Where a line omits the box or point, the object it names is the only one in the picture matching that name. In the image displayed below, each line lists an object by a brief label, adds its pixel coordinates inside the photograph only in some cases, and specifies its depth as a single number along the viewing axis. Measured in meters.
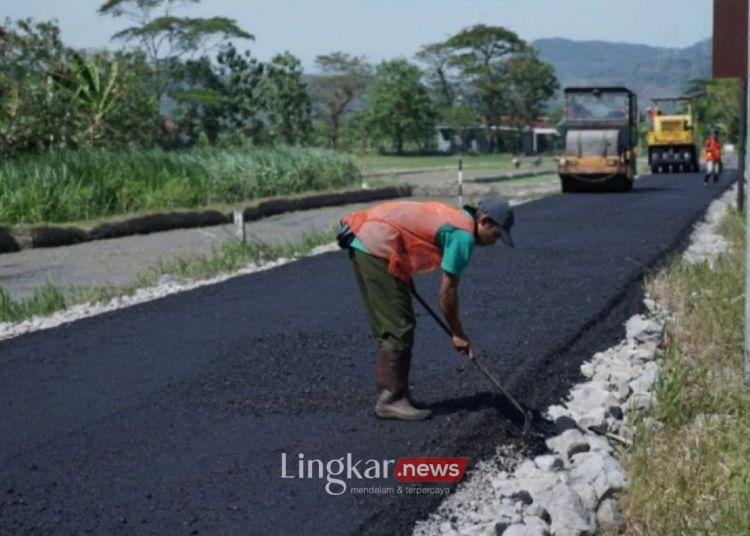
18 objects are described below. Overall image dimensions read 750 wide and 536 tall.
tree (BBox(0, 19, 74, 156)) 24.28
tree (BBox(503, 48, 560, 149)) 93.44
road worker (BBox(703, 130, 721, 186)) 34.41
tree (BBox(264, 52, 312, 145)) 48.82
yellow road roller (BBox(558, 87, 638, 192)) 32.06
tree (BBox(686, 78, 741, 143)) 74.62
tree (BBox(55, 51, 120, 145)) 28.39
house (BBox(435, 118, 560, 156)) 93.81
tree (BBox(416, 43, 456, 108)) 96.62
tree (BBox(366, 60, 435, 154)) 86.56
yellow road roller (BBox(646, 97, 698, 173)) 46.09
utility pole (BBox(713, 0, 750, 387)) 9.24
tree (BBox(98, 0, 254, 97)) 57.03
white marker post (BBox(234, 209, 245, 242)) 16.47
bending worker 6.55
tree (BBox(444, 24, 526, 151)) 91.69
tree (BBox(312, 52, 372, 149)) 99.31
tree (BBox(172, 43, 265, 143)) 46.41
